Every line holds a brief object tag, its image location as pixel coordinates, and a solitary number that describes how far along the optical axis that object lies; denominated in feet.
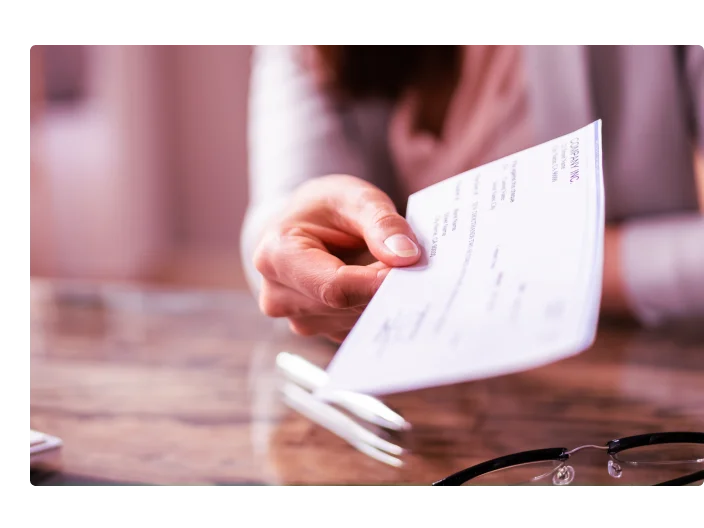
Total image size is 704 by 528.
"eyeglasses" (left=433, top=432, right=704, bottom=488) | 0.97
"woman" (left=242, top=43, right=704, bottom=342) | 1.14
